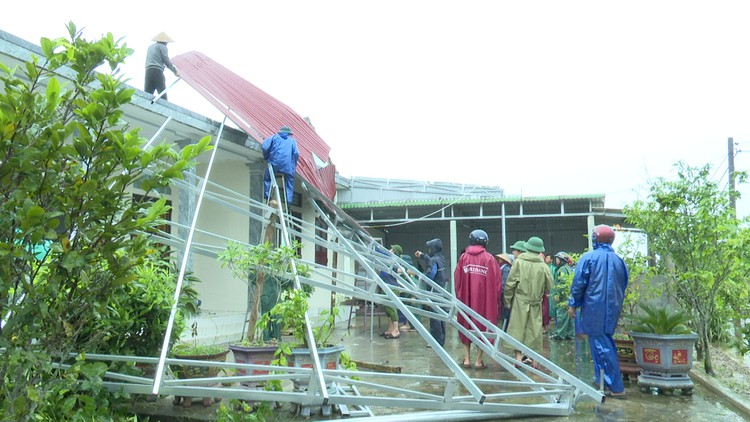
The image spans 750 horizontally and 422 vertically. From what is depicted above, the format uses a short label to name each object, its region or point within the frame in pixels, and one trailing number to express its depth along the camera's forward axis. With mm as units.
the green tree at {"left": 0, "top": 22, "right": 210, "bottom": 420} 2309
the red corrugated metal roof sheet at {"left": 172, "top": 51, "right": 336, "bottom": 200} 6055
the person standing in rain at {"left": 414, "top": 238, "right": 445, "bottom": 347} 8398
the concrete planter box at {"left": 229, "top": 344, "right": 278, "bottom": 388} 4320
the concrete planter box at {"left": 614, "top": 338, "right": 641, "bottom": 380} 5781
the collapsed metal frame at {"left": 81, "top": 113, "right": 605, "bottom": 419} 3248
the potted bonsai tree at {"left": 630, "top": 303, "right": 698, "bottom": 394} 5176
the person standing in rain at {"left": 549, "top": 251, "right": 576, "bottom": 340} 9438
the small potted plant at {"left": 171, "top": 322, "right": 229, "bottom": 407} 4410
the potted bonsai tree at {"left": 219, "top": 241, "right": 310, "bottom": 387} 4113
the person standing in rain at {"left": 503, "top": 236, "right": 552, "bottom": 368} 6531
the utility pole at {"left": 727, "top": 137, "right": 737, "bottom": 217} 18812
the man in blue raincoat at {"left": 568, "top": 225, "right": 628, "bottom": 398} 5145
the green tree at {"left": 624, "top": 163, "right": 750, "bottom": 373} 5523
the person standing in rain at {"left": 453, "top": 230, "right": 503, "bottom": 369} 6812
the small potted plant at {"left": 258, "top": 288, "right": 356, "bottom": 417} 3787
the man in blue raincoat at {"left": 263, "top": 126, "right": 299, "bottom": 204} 5590
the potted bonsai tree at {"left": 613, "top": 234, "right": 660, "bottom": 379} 5805
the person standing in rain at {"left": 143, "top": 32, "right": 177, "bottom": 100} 7652
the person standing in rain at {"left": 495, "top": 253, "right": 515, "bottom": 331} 9194
